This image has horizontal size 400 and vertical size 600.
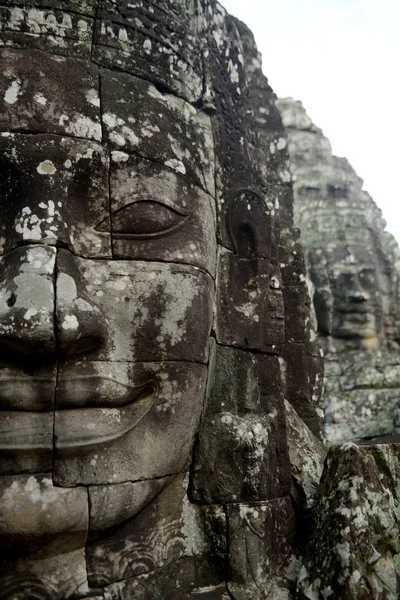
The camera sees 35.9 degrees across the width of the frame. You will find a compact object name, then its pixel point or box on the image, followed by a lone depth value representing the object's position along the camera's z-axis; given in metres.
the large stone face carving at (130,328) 2.42
